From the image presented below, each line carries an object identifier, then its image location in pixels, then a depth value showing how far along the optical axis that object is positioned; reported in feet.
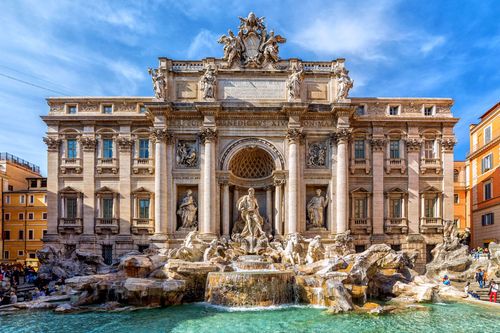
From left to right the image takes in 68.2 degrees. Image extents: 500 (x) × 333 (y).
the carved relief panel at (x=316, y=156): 86.63
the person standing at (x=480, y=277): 71.00
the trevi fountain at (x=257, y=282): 50.52
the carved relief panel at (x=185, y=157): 86.17
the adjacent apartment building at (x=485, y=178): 98.26
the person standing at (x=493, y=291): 63.16
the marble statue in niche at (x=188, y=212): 84.58
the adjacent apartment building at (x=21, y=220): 132.67
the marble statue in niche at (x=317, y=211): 84.89
